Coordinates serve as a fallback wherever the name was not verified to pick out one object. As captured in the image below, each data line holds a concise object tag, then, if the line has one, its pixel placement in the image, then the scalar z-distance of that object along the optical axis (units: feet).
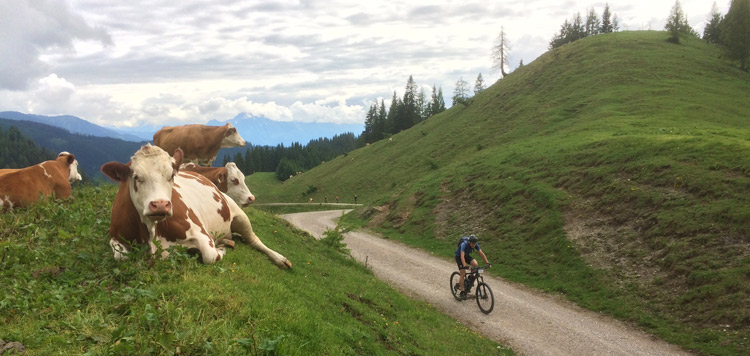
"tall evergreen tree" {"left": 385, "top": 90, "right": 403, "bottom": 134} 345.92
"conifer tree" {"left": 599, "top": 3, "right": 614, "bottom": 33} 375.25
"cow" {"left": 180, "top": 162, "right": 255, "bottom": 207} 43.32
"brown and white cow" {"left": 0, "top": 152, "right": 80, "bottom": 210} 33.83
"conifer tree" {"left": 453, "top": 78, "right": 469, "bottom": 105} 440.00
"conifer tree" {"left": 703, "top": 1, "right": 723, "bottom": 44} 276.62
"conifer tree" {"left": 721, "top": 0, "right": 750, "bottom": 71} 187.32
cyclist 54.38
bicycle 52.95
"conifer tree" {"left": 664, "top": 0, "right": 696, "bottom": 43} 246.29
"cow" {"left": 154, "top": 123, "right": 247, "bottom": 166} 51.26
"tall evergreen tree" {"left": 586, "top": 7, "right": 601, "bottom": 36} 371.35
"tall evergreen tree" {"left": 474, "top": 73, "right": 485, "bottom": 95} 449.48
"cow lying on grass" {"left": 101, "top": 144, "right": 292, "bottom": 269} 20.43
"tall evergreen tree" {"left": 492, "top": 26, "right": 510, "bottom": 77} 325.32
